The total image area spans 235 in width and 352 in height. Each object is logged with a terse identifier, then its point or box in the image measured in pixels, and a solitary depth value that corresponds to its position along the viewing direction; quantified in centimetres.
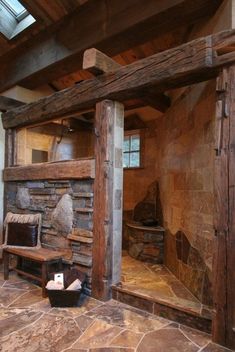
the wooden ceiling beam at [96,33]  244
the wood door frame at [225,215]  199
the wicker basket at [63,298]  257
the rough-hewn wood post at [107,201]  277
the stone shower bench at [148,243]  404
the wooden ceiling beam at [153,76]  208
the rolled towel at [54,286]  259
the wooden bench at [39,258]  287
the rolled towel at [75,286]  259
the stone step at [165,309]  218
